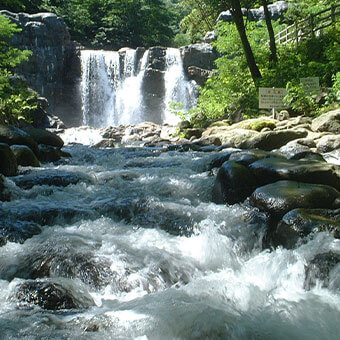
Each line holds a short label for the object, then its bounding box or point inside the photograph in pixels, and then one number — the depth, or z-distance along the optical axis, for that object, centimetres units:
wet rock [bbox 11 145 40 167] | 769
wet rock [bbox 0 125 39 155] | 811
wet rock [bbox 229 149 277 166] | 591
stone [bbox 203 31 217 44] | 2871
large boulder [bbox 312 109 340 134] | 928
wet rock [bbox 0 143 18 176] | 644
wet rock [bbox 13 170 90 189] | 607
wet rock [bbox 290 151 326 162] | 650
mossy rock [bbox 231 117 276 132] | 1098
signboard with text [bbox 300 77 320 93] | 1133
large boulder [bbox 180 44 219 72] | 2680
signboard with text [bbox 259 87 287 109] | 1184
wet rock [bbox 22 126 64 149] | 1041
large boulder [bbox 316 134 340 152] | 812
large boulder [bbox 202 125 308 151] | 930
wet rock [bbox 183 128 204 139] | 1358
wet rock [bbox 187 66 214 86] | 2639
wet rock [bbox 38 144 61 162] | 913
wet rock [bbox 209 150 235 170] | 707
